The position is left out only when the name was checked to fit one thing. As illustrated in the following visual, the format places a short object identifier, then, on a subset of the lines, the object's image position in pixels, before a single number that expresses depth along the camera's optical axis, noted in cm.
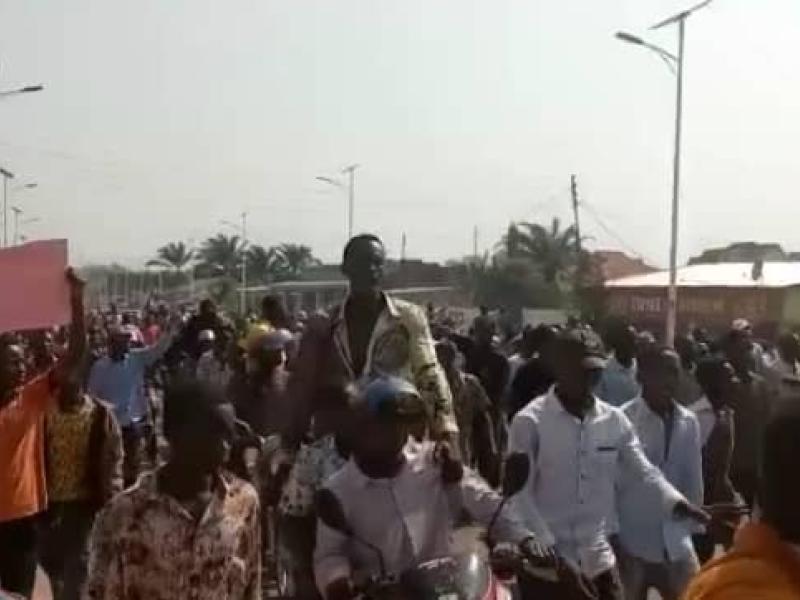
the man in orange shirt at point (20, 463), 719
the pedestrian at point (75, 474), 783
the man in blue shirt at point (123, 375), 1213
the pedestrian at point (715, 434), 859
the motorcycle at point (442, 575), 436
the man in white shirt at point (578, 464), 634
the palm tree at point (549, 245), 7419
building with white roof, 4244
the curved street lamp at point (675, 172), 3381
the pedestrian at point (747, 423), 911
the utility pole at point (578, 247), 6562
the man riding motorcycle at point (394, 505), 464
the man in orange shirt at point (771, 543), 262
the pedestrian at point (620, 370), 1013
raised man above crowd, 618
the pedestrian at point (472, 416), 1183
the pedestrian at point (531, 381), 1076
